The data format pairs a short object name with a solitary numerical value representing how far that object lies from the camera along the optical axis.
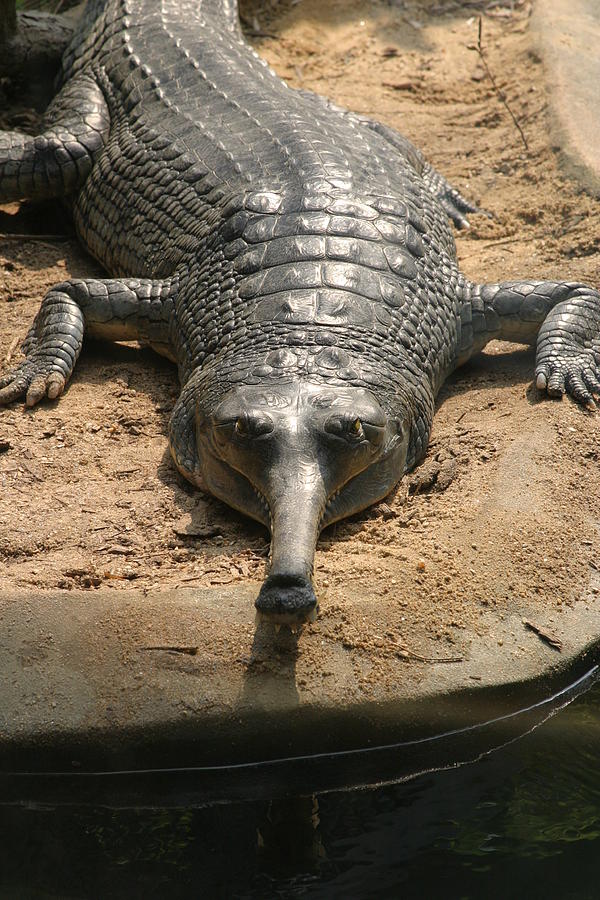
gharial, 8.45
